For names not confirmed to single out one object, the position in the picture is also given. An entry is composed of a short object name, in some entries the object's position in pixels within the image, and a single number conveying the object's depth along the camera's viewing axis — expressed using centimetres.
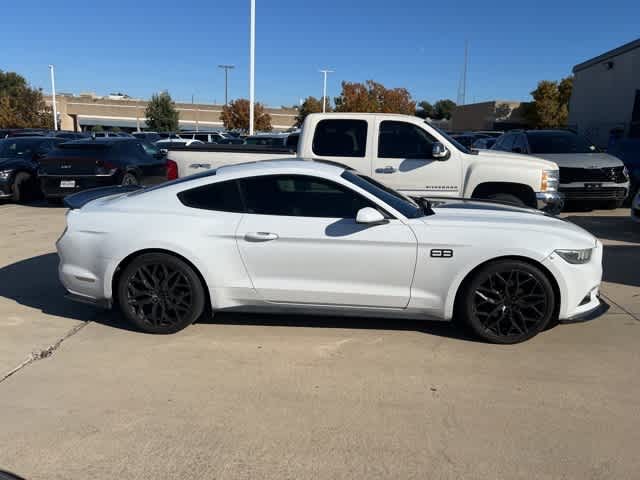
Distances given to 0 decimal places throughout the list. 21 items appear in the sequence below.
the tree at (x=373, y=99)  5681
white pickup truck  791
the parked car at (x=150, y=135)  3473
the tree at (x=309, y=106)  6983
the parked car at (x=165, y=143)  2280
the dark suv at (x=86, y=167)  1223
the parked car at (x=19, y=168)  1326
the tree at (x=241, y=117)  7044
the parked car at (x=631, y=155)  1254
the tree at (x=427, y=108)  10806
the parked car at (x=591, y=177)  1123
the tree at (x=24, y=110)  5453
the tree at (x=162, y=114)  6601
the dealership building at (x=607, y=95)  2228
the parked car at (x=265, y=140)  2011
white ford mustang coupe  462
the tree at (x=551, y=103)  4931
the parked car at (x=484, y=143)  2173
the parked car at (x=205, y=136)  3312
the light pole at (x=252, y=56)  2486
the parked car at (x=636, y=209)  945
